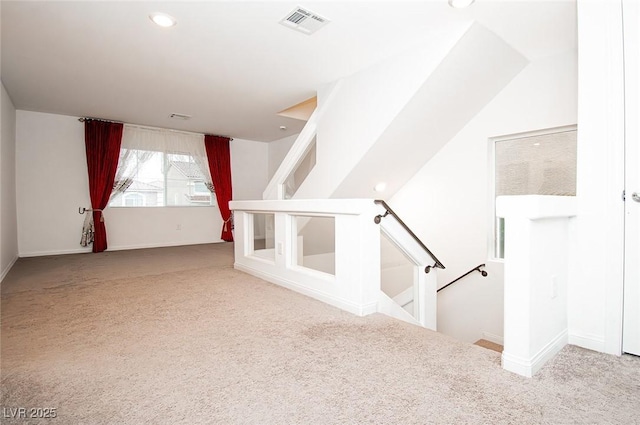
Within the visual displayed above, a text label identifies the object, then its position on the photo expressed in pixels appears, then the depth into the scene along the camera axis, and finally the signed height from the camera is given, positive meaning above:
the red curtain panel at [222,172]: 7.58 +0.83
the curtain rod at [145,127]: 6.09 +1.67
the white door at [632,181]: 1.98 +0.13
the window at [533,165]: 3.68 +0.47
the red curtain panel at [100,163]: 6.13 +0.88
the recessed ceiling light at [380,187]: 4.84 +0.28
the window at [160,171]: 6.58 +0.81
